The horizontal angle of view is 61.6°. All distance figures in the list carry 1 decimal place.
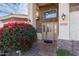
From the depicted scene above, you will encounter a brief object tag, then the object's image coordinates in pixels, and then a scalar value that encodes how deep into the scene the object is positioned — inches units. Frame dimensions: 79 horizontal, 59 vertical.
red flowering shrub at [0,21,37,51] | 41.6
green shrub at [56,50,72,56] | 41.1
